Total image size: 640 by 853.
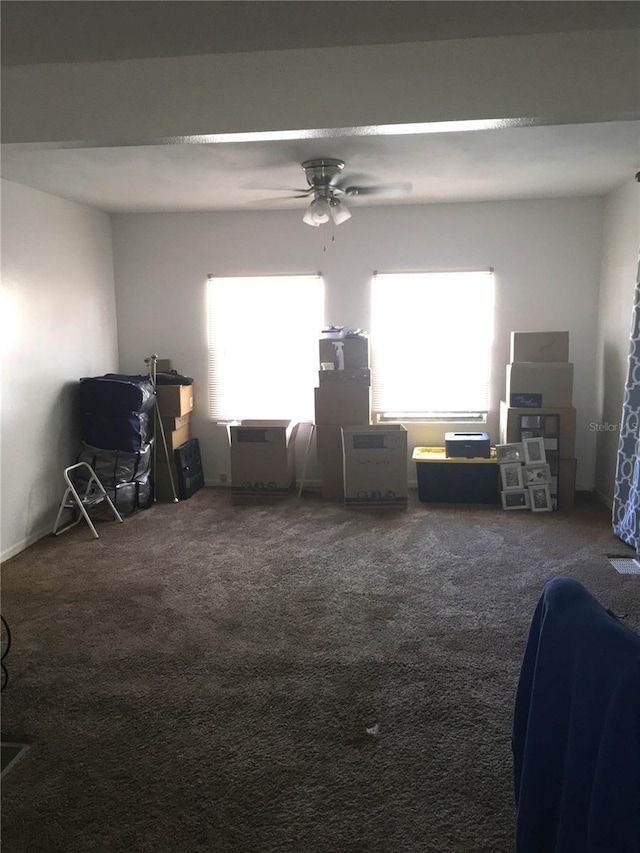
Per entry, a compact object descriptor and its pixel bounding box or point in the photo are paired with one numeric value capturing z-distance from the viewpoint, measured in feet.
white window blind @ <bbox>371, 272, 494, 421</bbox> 18.84
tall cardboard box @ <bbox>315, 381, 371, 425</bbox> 18.01
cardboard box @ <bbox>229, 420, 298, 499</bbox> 18.02
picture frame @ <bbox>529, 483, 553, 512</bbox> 17.11
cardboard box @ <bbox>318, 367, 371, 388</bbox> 17.90
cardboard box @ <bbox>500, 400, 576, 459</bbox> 17.21
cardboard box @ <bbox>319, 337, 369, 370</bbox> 17.97
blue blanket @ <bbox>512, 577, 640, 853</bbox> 3.70
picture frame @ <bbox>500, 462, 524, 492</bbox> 17.28
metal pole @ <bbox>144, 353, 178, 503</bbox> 18.22
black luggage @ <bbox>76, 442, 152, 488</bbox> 16.98
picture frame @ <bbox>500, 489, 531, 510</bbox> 17.24
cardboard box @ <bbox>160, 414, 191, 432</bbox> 18.57
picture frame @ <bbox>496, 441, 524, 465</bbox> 17.28
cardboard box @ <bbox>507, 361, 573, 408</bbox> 17.11
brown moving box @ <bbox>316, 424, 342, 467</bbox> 18.06
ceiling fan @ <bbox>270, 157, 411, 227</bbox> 13.41
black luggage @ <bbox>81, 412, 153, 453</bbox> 16.79
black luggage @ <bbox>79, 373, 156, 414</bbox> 16.83
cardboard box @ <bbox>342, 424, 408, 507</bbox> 17.24
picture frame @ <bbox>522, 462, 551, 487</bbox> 17.19
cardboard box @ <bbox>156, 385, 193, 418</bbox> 18.43
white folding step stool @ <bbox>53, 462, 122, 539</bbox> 15.66
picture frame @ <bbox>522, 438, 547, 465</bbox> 17.24
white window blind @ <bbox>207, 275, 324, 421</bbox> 19.39
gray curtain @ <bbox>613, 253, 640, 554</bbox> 13.99
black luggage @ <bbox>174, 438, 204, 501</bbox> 18.67
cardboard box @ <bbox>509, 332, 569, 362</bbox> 17.39
